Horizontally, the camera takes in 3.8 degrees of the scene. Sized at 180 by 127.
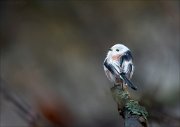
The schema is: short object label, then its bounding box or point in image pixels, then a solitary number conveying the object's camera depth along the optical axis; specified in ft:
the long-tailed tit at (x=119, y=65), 14.85
